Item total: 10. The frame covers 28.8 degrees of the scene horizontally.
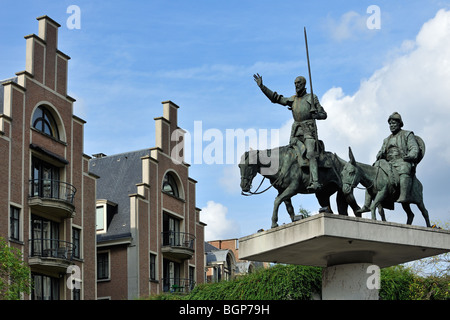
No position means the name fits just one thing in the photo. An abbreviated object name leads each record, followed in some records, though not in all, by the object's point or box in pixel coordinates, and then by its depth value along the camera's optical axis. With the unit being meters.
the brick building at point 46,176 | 42.56
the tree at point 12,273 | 34.91
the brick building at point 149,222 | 52.53
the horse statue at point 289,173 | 23.77
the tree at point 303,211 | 63.50
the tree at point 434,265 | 41.00
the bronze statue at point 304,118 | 23.50
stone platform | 21.06
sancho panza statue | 23.59
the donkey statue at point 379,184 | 23.39
